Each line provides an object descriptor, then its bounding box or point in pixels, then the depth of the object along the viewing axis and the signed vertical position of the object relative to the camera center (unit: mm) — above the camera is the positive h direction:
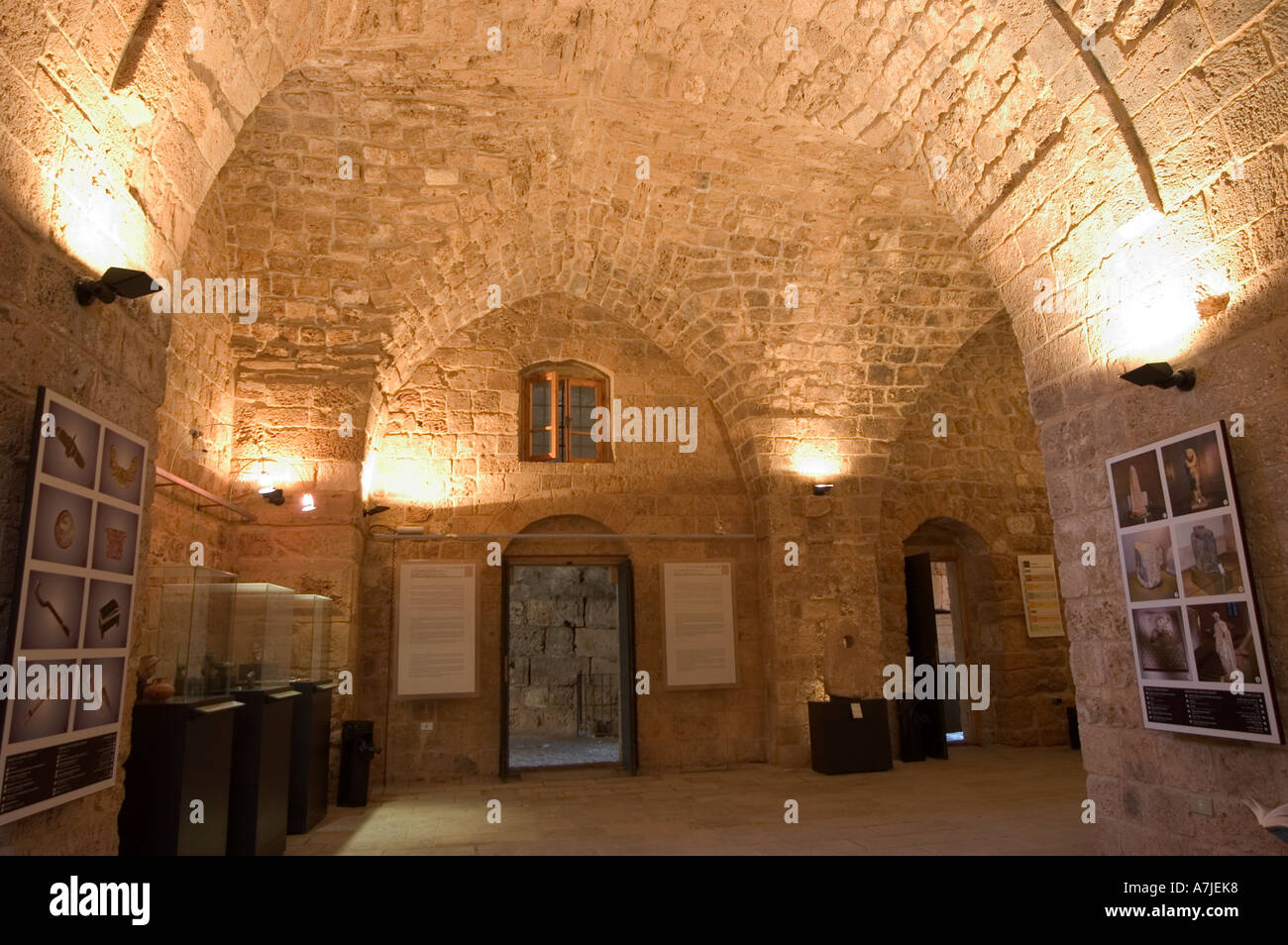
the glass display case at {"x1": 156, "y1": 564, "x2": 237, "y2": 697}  3693 +52
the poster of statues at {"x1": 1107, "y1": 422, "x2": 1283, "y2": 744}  2812 +101
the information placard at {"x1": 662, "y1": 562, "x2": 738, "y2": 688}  7914 +70
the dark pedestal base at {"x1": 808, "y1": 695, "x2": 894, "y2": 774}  7395 -976
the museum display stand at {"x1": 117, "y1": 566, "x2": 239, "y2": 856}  3361 -358
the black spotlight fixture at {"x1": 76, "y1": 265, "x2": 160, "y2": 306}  2562 +1105
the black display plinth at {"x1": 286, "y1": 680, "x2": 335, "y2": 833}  5375 -774
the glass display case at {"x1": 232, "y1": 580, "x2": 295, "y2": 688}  4531 +49
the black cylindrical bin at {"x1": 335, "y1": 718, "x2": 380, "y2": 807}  6254 -901
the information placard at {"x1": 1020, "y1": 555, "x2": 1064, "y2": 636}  9164 +311
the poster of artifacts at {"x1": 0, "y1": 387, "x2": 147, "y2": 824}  2217 +105
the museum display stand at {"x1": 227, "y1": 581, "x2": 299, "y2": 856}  4312 -462
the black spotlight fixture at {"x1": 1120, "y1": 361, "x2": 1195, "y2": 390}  3068 +892
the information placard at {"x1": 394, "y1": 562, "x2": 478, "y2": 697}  7262 +82
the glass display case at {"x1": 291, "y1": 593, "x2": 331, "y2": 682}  5867 +24
